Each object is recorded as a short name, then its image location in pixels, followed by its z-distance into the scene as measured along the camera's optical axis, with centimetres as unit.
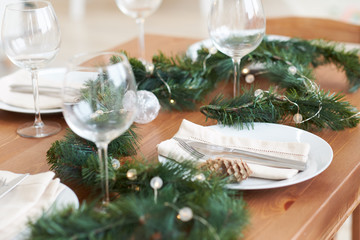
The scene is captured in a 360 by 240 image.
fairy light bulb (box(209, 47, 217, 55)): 119
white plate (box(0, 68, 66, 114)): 122
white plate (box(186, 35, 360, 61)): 131
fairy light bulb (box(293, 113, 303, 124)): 93
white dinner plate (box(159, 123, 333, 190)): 72
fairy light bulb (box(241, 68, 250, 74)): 120
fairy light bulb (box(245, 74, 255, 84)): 118
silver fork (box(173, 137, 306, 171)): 77
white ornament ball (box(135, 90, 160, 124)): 97
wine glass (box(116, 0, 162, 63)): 154
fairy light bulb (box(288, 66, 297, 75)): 110
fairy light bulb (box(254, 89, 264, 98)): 95
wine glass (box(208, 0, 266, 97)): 97
